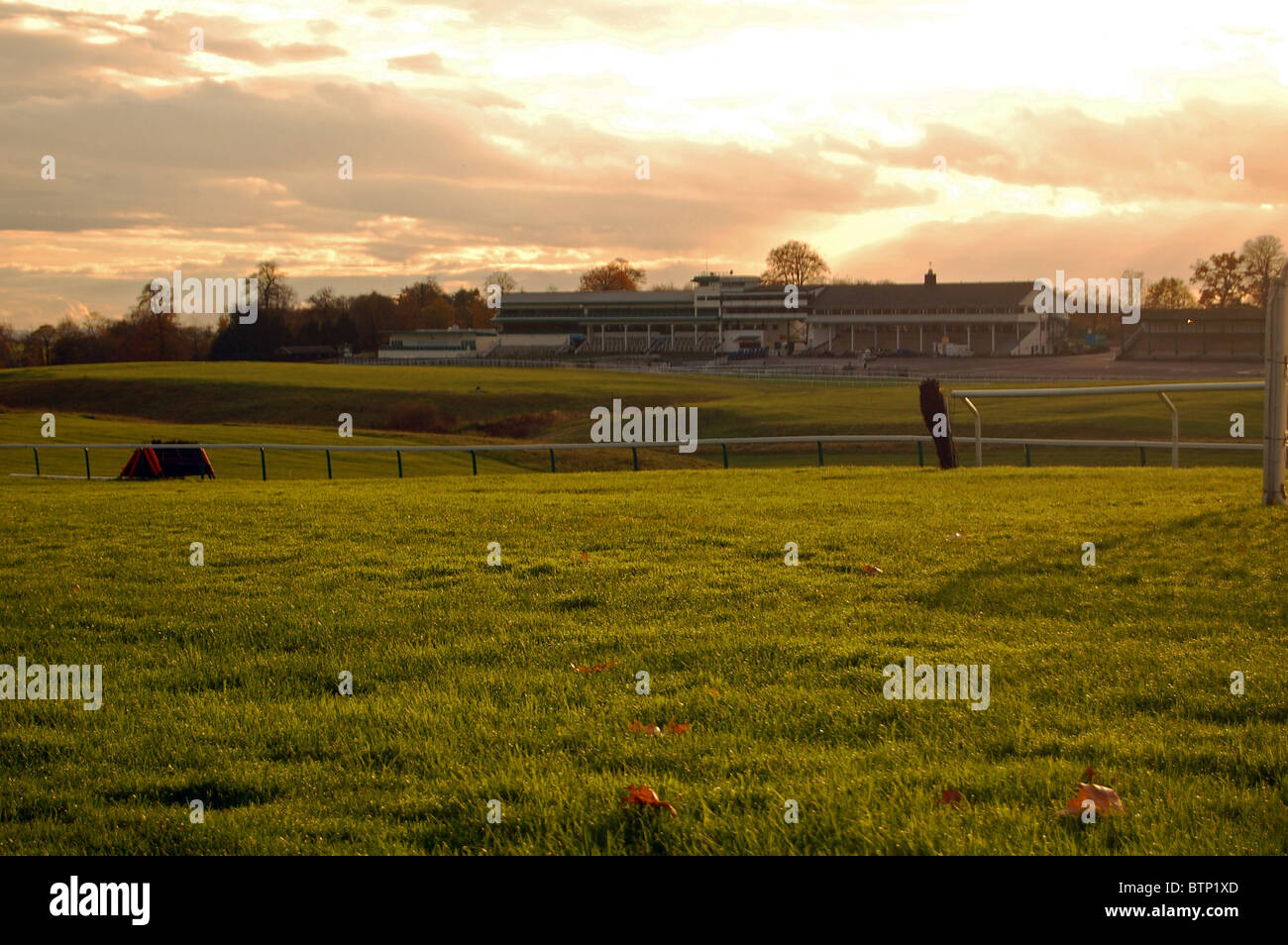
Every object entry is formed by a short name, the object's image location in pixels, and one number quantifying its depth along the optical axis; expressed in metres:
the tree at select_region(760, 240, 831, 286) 154.12
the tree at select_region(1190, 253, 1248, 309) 116.81
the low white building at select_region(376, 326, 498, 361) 119.93
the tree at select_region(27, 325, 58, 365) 105.12
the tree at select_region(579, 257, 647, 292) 169.88
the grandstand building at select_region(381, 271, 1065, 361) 112.88
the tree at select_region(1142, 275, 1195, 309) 131.34
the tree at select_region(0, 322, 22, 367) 104.31
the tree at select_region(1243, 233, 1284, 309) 107.94
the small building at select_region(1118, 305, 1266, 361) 84.06
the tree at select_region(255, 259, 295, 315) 129.75
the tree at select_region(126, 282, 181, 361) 114.56
